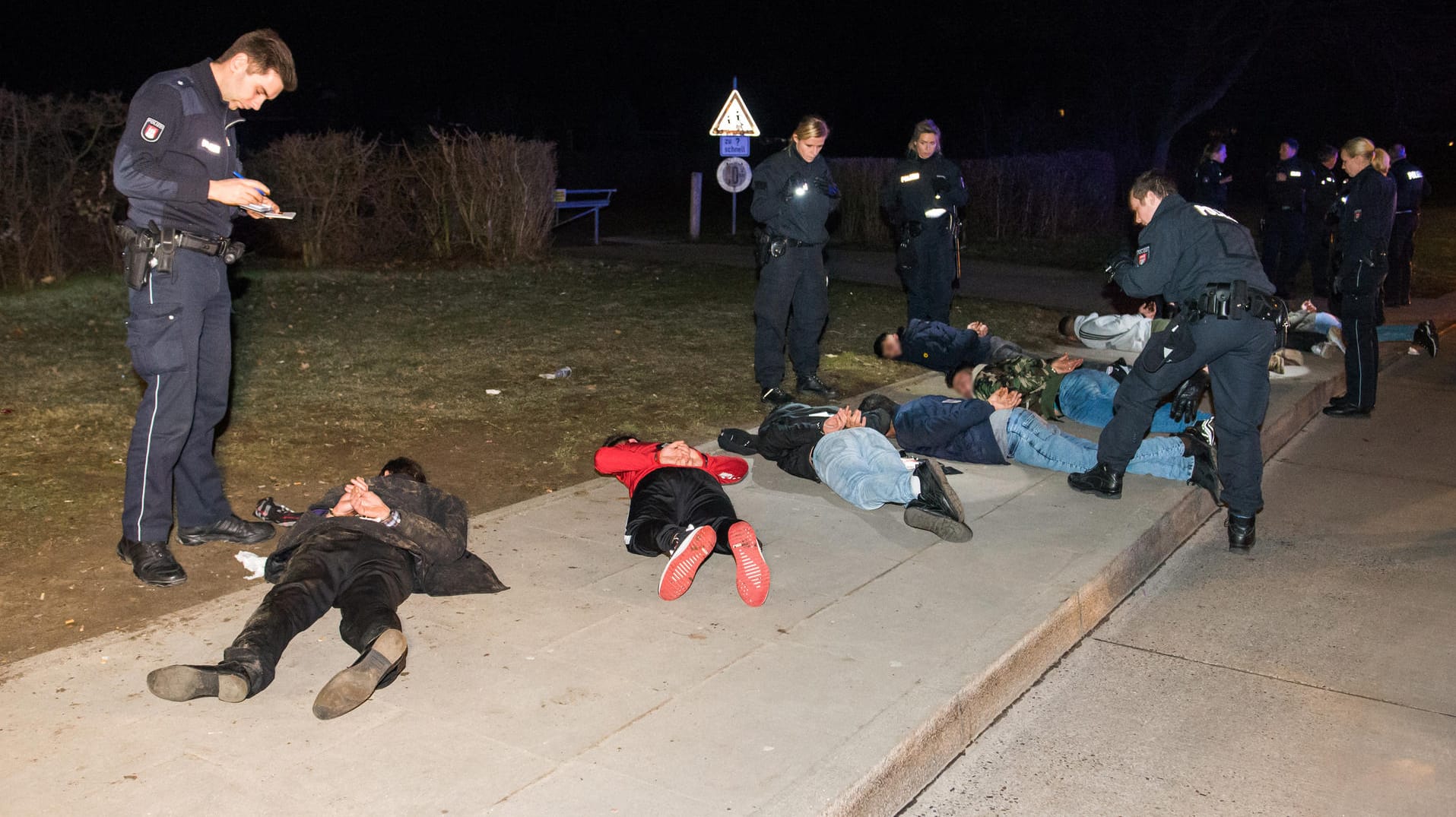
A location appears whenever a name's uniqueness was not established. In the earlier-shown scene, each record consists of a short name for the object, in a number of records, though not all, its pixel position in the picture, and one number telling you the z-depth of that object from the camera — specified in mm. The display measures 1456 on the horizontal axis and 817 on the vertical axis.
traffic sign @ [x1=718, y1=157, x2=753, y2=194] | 19562
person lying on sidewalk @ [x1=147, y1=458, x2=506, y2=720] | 3732
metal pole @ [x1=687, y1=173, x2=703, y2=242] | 21172
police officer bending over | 5762
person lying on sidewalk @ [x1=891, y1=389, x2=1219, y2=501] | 6508
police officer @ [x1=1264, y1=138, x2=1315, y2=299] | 14125
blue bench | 17472
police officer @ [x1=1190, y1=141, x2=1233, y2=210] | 14211
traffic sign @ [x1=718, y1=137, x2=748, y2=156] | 19734
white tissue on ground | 4992
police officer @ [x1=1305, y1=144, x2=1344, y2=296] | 14062
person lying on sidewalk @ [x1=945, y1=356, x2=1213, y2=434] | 7539
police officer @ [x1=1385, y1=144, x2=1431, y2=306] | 13828
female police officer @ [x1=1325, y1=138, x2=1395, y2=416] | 8461
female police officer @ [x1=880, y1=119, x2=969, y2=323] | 9906
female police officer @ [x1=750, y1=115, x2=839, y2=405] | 8211
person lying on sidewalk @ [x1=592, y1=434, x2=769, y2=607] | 4676
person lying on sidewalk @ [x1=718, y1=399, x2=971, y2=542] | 5504
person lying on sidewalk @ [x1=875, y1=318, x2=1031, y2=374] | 8930
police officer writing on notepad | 4695
